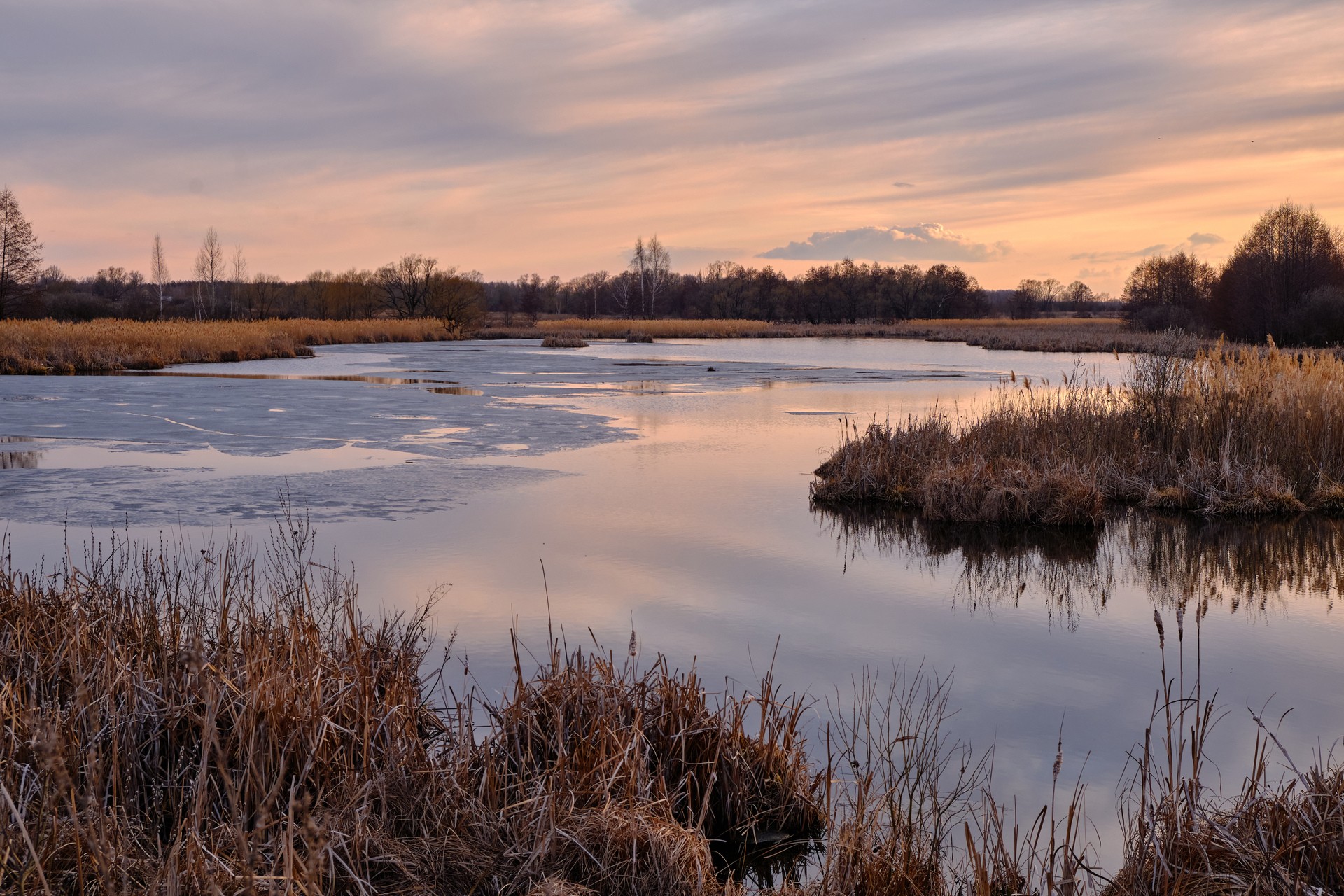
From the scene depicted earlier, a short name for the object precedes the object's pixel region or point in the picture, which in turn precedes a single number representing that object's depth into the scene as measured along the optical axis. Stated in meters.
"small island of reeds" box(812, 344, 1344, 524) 10.32
